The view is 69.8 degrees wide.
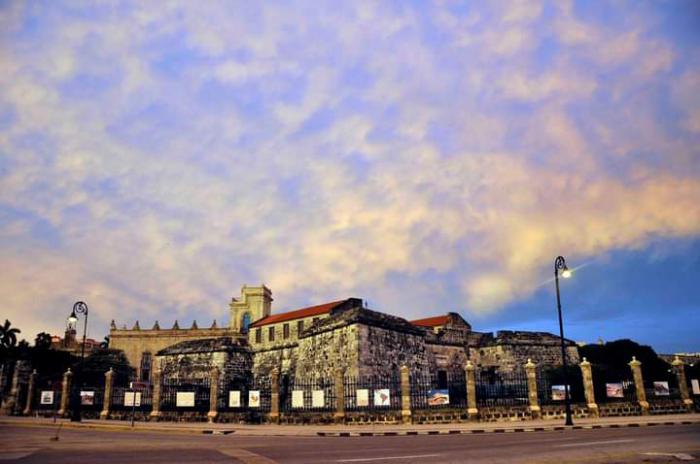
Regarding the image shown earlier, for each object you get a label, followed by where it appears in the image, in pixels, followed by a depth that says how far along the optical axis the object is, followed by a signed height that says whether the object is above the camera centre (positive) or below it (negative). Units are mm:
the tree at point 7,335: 60625 +3926
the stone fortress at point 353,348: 39281 +1409
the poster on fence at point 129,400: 33109 -2158
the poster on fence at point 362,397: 27078 -1770
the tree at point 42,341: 72000 +3860
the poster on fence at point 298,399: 28734 -1947
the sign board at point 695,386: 29600 -1578
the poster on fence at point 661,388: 29172 -1643
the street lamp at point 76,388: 30295 -1259
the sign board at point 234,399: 30000 -1990
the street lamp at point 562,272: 25750 +4402
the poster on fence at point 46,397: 36344 -2063
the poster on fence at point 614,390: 27938 -1649
